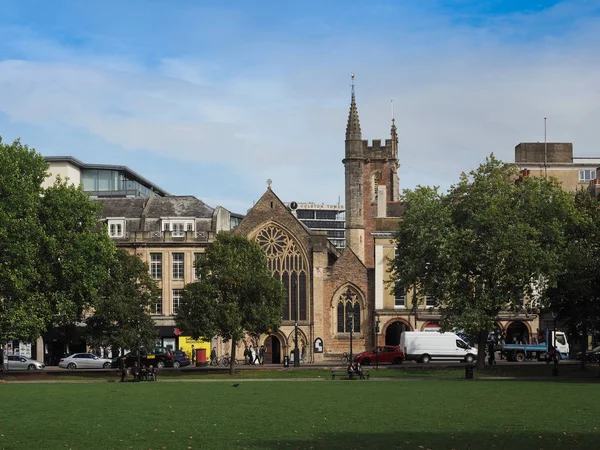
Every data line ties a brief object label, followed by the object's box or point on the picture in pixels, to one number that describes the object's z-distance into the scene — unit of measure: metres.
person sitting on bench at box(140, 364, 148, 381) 58.31
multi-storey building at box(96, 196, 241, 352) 88.06
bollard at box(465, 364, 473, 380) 58.42
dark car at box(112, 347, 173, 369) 71.56
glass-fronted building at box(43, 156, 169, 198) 107.38
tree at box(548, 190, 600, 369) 60.88
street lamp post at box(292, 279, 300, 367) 84.31
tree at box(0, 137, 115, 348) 61.22
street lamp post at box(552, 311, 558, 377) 59.81
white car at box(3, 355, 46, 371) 77.12
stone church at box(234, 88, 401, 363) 88.56
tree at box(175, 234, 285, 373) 64.88
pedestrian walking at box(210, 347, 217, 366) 84.31
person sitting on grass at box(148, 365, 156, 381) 58.56
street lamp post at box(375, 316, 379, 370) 86.84
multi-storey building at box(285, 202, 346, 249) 101.25
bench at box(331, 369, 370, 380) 57.81
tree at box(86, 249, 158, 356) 65.69
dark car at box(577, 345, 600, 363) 75.56
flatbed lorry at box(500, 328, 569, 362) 80.62
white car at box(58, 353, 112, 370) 77.06
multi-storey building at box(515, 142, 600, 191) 104.62
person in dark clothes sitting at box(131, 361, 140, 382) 58.09
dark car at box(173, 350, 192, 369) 79.12
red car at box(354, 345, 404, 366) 76.38
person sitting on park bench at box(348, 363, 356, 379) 57.47
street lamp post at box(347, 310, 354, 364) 79.82
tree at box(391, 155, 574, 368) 62.38
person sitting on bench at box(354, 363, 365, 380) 57.56
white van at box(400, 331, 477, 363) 78.62
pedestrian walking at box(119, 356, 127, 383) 58.09
